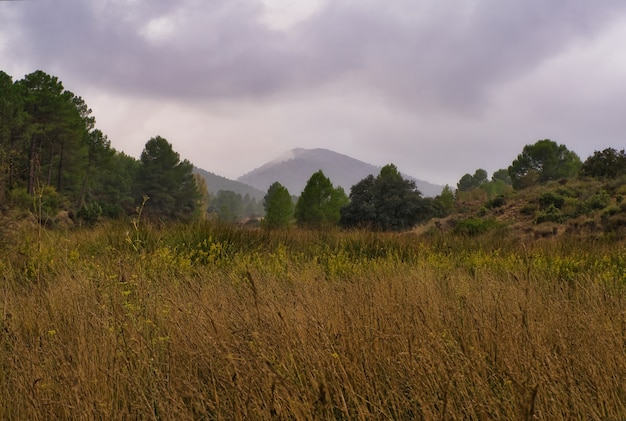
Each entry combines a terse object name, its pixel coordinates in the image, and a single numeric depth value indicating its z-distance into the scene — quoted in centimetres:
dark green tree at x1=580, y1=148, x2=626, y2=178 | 2672
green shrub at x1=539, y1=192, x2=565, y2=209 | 2309
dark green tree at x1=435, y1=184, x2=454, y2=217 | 3970
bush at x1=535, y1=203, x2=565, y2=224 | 2053
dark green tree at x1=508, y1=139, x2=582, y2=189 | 4422
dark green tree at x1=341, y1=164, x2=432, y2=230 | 3192
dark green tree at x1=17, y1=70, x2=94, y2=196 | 3397
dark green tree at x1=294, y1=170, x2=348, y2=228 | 3547
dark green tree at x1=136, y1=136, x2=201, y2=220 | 5072
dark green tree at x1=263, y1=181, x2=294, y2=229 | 3950
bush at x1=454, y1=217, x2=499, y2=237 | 1948
